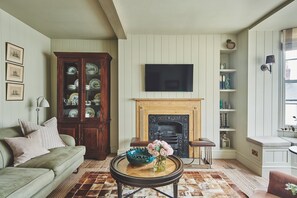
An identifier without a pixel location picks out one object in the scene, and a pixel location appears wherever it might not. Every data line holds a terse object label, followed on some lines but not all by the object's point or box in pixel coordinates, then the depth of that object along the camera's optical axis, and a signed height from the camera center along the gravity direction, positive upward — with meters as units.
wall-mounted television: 4.21 +0.48
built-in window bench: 3.29 -0.96
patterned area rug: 2.64 -1.28
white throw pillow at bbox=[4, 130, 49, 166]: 2.54 -0.67
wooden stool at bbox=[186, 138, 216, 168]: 3.70 -0.86
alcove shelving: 4.33 -0.03
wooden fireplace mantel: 4.20 -0.21
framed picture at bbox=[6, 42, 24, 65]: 3.18 +0.77
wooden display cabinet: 4.10 +0.02
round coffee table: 1.93 -0.79
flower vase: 2.18 -0.73
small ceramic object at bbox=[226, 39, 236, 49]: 4.18 +1.18
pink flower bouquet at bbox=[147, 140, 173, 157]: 2.21 -0.57
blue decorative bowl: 2.28 -0.69
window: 3.67 +0.41
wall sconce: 3.57 +0.69
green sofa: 1.91 -0.83
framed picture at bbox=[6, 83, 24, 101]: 3.18 +0.12
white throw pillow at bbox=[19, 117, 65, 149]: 3.00 -0.53
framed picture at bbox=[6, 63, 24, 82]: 3.18 +0.44
